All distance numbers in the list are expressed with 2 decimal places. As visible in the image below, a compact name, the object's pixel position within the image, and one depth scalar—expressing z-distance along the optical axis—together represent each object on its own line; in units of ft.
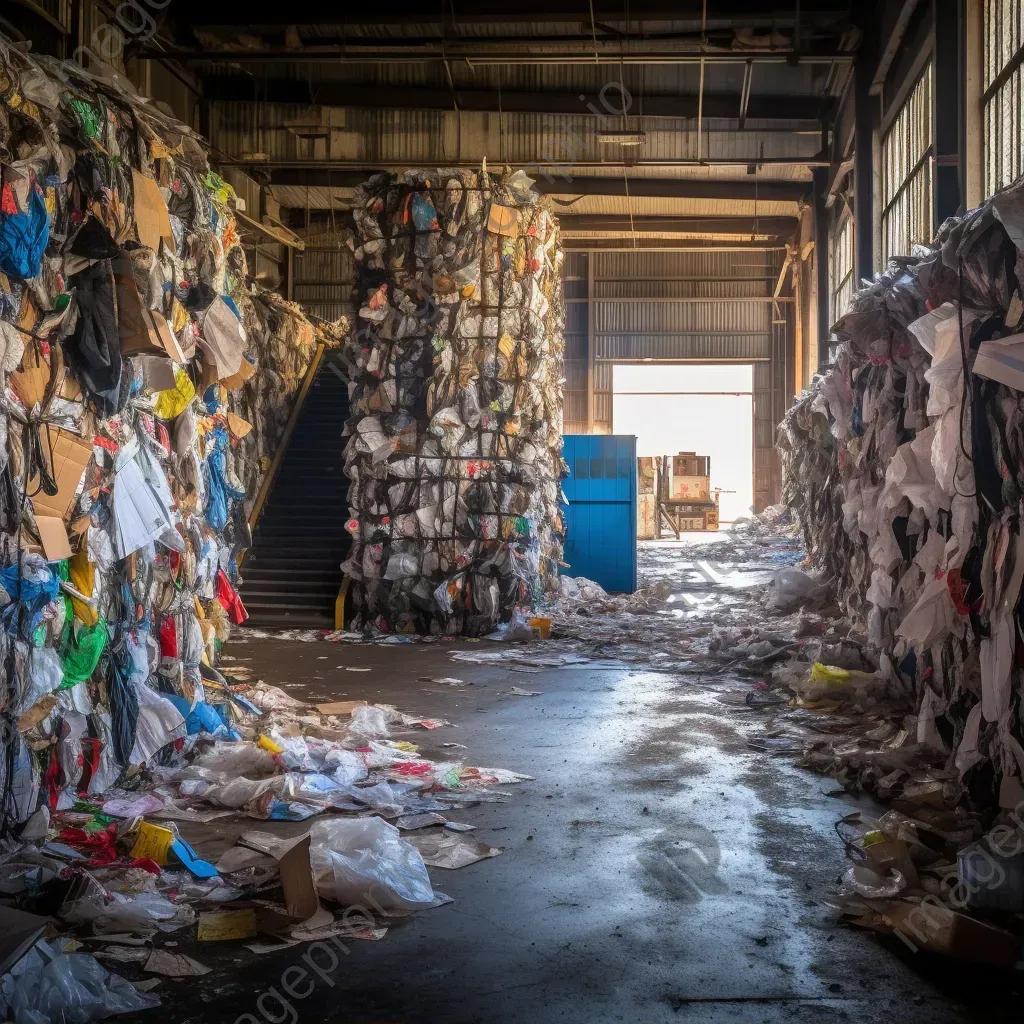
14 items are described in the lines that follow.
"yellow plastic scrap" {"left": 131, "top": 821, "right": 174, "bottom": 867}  10.60
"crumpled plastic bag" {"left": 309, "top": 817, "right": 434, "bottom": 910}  9.45
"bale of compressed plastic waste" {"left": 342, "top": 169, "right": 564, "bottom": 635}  27.35
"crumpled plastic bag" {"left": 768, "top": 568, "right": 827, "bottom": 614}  28.63
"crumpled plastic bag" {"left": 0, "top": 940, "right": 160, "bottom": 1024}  7.28
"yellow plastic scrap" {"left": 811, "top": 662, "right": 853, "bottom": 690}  18.03
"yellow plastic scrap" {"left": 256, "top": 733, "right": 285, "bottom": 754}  14.39
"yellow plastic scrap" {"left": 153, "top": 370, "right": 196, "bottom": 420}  14.60
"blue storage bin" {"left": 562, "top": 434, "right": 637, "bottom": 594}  34.99
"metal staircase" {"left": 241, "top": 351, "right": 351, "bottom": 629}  29.04
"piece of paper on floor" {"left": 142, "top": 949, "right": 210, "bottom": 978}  8.14
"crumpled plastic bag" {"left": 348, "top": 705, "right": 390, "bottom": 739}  16.14
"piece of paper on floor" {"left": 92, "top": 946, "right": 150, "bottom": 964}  8.38
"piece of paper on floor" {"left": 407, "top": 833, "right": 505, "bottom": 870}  10.64
